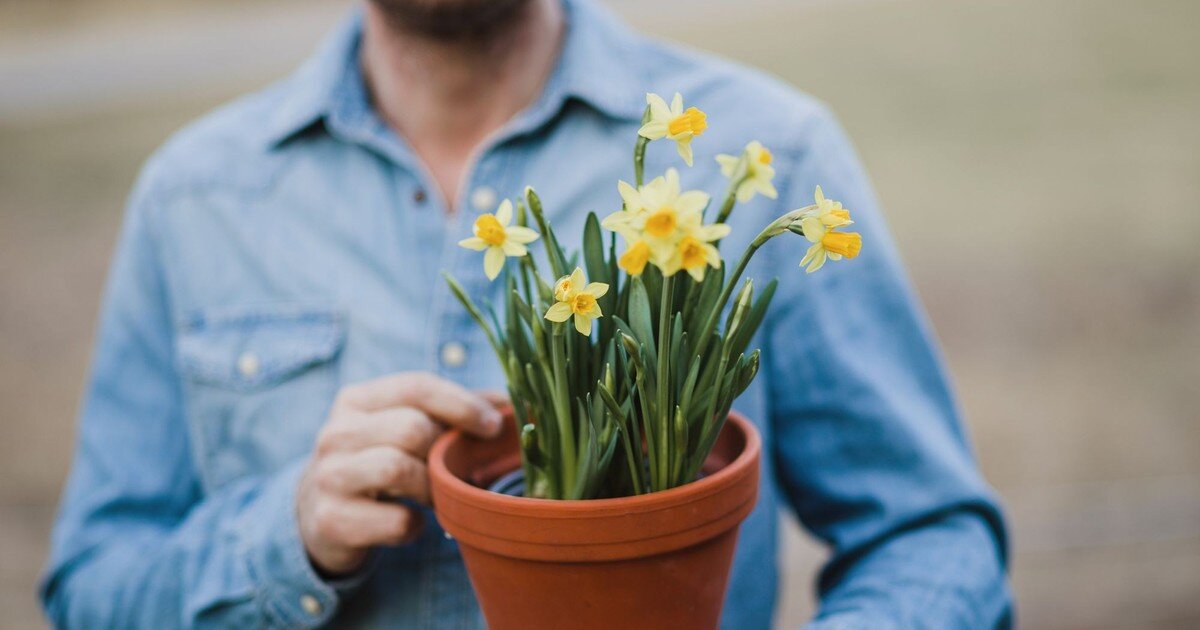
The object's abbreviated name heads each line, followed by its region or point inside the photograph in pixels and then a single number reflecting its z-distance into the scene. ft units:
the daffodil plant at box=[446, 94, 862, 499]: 2.16
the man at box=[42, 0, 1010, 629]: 3.75
